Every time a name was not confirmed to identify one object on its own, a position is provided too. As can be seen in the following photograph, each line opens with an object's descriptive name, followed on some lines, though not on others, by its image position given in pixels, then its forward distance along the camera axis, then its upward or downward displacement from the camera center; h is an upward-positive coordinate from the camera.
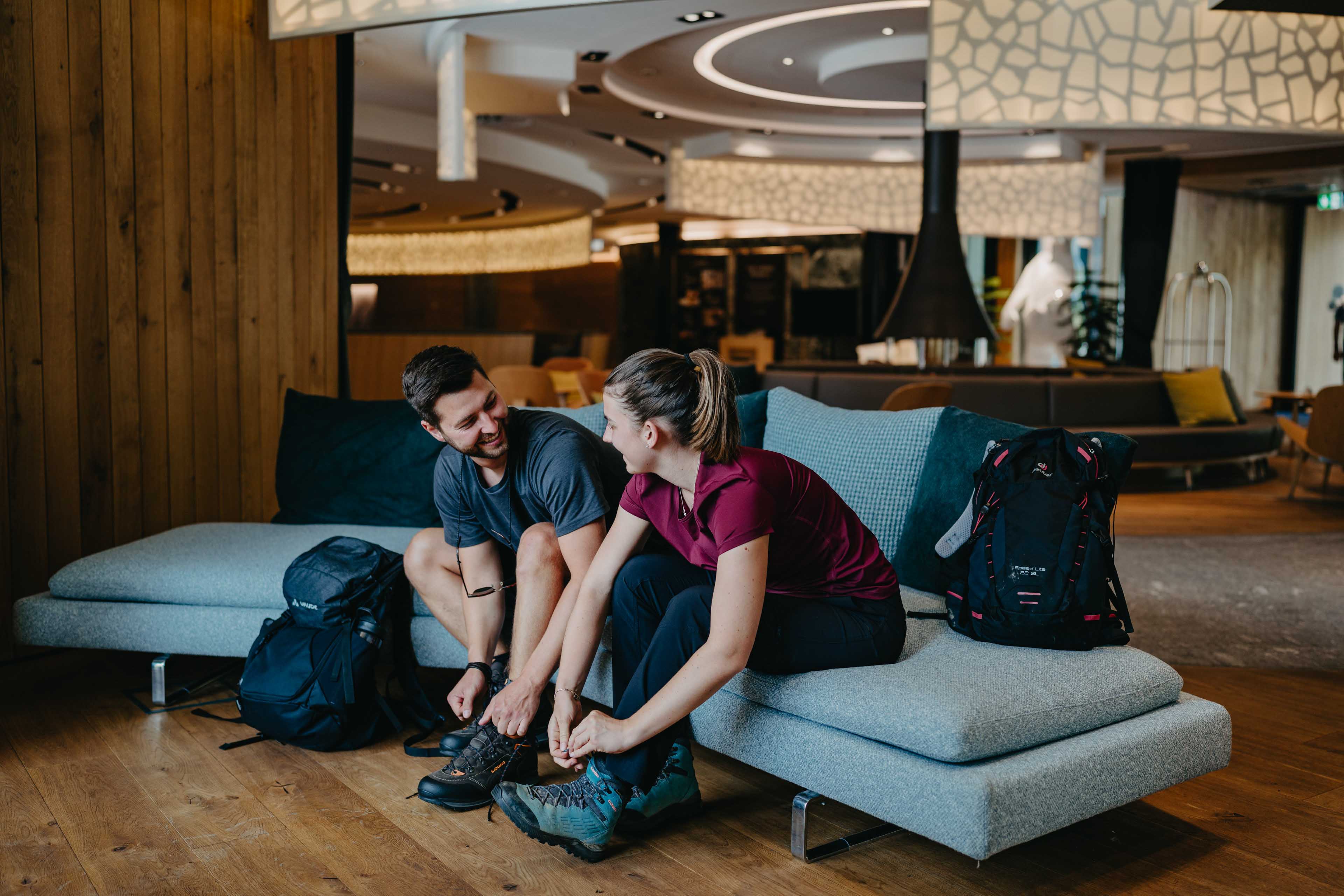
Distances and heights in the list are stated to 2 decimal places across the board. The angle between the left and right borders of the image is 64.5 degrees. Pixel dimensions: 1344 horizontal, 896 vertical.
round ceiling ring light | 7.02 +2.35
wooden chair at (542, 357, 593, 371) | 11.47 -0.03
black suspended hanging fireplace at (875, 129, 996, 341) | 7.99 +0.70
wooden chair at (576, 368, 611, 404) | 8.02 -0.14
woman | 1.98 -0.47
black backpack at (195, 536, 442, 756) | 2.68 -0.77
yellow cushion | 8.03 -0.21
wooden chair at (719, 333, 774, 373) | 16.28 +0.23
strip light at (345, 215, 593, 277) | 17.66 +1.87
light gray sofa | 1.88 -0.70
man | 2.39 -0.44
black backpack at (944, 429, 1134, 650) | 2.23 -0.39
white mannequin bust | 12.64 +0.74
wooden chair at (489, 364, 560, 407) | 8.47 -0.18
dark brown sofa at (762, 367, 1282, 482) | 7.38 -0.26
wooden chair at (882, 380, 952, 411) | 5.95 -0.17
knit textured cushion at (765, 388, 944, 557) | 2.80 -0.24
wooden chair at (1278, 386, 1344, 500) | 6.66 -0.35
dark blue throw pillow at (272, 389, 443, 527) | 3.51 -0.36
